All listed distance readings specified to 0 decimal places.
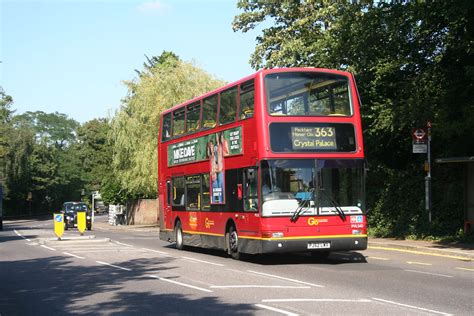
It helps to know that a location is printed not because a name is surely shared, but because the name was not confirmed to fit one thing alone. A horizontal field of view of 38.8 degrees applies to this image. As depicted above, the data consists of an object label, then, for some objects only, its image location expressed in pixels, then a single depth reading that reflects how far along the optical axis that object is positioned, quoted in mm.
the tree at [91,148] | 82869
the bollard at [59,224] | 28812
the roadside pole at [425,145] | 21984
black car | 47975
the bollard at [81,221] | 33306
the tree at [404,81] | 21344
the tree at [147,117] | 44219
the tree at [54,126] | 136375
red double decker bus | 16203
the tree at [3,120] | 72750
